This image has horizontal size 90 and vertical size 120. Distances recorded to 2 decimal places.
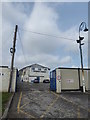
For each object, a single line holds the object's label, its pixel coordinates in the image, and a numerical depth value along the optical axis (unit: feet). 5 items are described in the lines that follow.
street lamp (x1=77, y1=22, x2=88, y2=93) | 35.11
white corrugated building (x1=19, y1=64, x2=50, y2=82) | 102.85
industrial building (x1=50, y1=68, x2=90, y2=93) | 33.36
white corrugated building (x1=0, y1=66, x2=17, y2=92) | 31.26
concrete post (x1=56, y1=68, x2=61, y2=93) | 32.65
